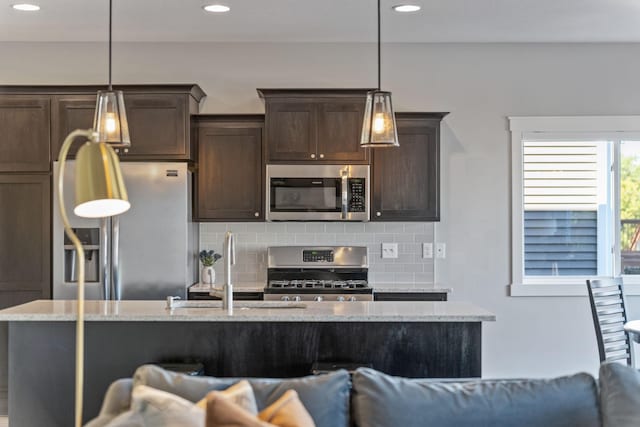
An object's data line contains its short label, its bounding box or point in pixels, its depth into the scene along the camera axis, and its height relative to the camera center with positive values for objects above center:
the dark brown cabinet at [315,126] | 5.52 +0.65
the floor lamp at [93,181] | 2.03 +0.09
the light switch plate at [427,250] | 5.89 -0.29
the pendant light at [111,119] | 3.61 +0.46
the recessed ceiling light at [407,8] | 4.76 +1.34
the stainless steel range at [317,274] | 5.40 -0.47
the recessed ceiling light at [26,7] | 4.78 +1.34
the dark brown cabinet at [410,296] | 5.43 -0.60
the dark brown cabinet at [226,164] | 5.62 +0.37
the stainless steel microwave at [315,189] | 5.53 +0.18
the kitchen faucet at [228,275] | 3.81 -0.32
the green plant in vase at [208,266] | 5.69 -0.41
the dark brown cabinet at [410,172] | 5.58 +0.31
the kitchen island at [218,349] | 3.63 -0.66
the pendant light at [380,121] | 3.64 +0.45
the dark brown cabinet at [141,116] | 5.39 +0.71
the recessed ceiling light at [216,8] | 4.79 +1.34
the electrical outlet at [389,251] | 5.89 -0.30
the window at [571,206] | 5.89 +0.07
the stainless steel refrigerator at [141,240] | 5.25 -0.19
